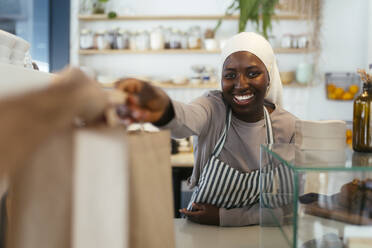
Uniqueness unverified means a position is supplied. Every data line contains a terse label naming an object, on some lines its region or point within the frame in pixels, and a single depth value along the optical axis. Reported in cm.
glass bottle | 108
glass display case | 74
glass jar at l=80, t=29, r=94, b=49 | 374
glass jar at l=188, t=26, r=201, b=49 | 366
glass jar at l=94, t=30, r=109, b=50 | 373
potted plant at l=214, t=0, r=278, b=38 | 269
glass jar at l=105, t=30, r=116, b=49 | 373
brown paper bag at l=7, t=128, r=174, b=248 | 54
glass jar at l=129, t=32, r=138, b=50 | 373
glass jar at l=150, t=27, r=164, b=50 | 367
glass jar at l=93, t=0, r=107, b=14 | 377
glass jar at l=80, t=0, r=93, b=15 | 380
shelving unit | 363
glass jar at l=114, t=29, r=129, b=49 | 371
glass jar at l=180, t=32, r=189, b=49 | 371
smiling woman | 126
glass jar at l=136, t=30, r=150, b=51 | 371
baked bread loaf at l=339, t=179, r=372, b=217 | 78
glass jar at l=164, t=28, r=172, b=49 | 372
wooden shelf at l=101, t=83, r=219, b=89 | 363
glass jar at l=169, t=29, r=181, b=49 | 369
